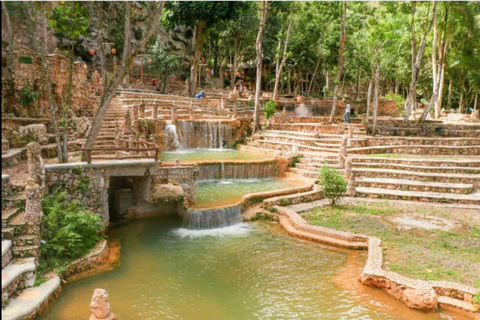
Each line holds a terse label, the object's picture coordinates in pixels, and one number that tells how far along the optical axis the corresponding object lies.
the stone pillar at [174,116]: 23.46
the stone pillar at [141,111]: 22.38
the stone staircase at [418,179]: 15.84
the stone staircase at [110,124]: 18.28
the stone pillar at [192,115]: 25.08
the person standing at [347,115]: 28.82
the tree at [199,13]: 30.97
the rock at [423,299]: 8.20
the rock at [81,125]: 19.12
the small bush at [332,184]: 14.63
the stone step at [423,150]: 20.89
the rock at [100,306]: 6.72
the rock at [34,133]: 15.85
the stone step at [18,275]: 7.68
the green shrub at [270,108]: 26.95
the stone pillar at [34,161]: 9.88
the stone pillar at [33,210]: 8.80
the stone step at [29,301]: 7.32
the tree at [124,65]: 12.62
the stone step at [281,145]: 21.59
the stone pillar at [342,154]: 18.36
